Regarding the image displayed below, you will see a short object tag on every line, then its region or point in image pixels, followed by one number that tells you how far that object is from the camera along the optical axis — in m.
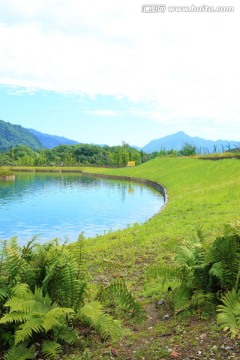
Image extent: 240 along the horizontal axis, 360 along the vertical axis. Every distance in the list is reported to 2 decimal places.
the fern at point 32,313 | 4.38
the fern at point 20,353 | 4.40
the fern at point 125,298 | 5.33
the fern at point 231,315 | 4.31
